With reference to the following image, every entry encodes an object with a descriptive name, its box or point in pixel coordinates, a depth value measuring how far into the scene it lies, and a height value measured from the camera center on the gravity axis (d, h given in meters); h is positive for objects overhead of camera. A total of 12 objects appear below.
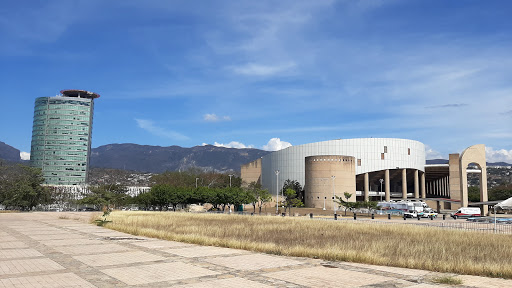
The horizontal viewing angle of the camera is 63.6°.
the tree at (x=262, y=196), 88.91 -1.19
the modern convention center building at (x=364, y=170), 106.50 +6.56
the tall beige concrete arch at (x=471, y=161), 106.06 +7.96
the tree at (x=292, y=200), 91.31 -1.94
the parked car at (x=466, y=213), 67.31 -3.07
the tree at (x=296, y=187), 118.37 +1.19
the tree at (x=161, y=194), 82.25 -1.11
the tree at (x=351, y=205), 77.50 -2.36
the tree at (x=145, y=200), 87.70 -2.50
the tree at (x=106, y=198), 84.69 -2.19
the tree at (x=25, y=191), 73.19 -0.88
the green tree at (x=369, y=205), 78.62 -2.37
